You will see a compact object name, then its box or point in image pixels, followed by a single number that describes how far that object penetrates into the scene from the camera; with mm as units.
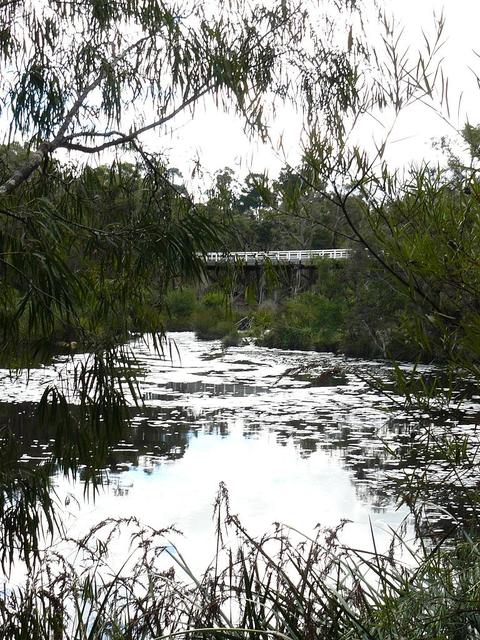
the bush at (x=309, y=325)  17109
